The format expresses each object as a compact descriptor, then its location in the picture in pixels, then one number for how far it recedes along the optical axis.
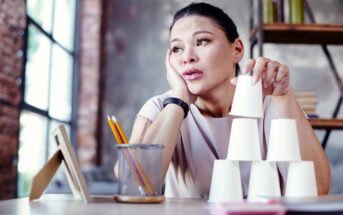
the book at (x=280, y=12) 2.90
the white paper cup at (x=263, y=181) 0.86
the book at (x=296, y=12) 2.89
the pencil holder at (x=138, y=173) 0.89
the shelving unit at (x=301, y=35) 2.83
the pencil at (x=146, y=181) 0.89
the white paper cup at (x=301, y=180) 0.85
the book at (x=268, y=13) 2.88
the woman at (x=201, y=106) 1.18
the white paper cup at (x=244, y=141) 0.85
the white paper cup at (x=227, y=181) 0.86
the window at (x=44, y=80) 2.69
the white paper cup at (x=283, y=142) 0.85
